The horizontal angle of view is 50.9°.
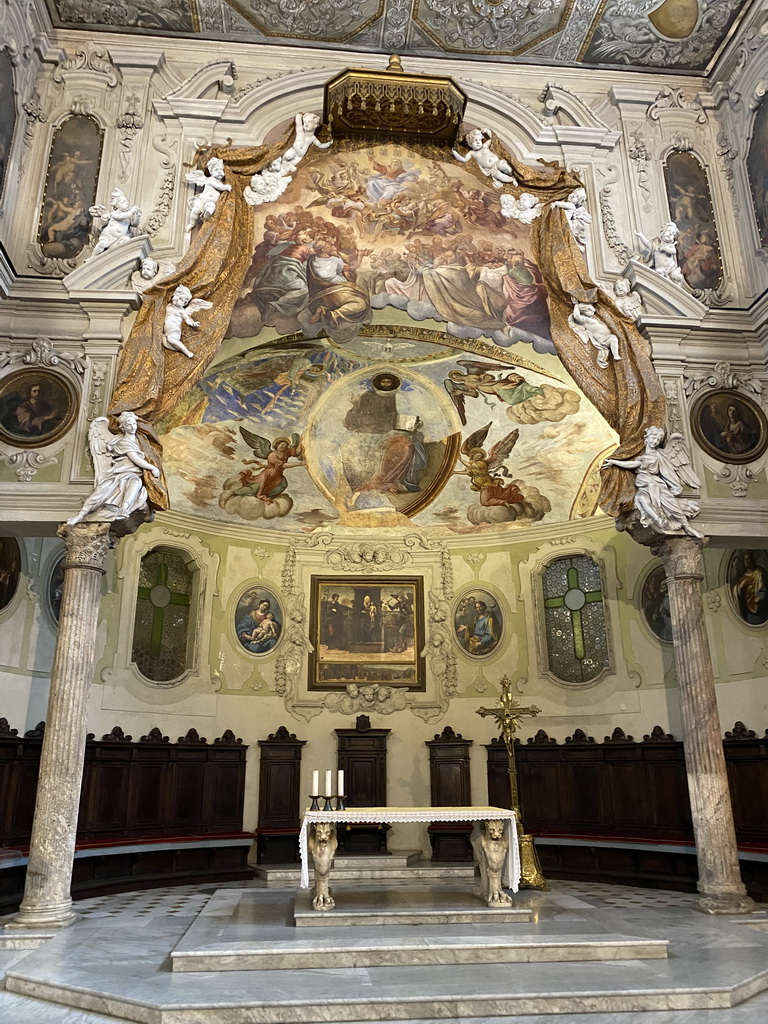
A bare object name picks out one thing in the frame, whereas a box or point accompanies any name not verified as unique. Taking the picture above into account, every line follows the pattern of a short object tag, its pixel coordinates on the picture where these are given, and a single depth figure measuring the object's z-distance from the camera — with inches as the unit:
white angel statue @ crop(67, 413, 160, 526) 377.1
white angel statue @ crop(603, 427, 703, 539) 408.2
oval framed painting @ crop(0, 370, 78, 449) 398.9
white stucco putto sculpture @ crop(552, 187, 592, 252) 470.3
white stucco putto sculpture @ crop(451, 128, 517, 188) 464.8
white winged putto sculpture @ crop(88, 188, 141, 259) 426.9
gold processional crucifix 440.8
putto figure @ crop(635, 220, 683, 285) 458.9
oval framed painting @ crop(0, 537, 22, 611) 475.5
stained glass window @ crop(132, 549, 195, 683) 592.4
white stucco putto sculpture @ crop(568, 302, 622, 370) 449.7
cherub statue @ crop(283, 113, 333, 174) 457.4
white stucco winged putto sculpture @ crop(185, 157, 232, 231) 445.7
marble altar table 333.4
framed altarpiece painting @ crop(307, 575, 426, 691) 645.9
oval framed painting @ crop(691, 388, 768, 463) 438.6
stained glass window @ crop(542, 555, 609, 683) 615.2
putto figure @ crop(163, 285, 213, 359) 416.8
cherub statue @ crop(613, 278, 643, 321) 454.0
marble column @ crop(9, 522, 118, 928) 337.4
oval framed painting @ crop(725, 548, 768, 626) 498.0
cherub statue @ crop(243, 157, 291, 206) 456.4
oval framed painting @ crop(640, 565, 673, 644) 576.7
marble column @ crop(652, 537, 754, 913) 370.3
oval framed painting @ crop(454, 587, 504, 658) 654.5
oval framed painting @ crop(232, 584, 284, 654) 637.9
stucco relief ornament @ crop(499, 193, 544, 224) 468.8
